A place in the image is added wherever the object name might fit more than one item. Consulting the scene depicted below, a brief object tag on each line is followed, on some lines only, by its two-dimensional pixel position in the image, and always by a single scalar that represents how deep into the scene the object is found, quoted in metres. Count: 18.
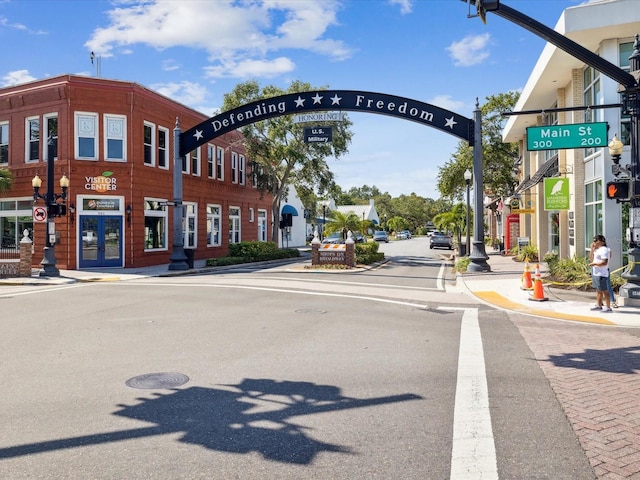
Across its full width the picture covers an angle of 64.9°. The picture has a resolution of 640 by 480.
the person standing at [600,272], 10.69
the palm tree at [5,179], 22.94
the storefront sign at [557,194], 18.38
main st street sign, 13.34
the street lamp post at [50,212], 19.78
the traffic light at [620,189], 11.31
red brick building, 23.17
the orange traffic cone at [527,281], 14.42
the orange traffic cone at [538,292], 12.48
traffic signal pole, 11.16
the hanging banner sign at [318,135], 22.28
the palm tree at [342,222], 29.16
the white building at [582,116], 15.37
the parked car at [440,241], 47.78
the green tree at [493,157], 35.06
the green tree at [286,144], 31.92
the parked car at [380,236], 66.03
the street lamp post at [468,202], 28.19
